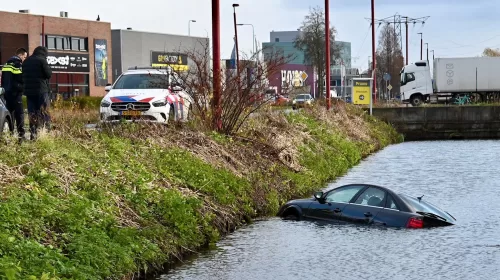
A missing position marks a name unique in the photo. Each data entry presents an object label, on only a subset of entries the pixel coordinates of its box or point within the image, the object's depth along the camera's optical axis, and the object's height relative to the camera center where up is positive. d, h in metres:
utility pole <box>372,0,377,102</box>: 64.69 +2.41
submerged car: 18.23 -2.65
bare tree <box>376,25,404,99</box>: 109.50 +1.83
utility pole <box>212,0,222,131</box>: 24.22 +0.21
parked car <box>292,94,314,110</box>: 43.17 -1.45
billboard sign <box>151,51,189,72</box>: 24.40 +0.32
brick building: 76.19 +2.59
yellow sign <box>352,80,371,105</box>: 56.88 -1.22
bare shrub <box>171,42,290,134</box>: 24.36 -0.30
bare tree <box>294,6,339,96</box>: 84.69 +2.97
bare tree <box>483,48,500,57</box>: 153.18 +3.12
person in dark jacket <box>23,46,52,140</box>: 18.92 -0.08
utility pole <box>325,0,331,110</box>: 44.84 +1.10
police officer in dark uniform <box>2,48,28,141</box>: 19.28 -0.20
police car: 24.66 -0.66
